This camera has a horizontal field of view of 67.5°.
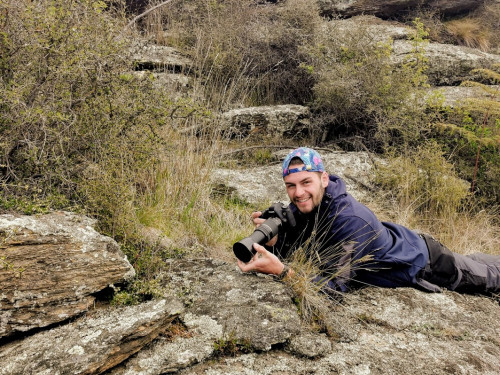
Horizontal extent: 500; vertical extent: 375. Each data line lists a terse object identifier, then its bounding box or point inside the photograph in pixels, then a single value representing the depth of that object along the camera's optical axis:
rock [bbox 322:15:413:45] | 6.93
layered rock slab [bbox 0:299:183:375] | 1.63
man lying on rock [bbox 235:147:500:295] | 2.67
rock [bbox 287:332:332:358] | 2.10
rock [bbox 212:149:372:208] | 4.74
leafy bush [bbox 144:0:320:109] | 7.09
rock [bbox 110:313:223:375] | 1.82
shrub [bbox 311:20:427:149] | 5.90
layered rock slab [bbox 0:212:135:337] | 1.79
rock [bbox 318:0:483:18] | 9.62
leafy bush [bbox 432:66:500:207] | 5.34
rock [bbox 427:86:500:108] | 6.53
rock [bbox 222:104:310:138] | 6.13
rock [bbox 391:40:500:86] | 7.54
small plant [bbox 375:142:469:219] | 5.03
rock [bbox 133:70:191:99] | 5.08
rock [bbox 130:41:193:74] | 6.16
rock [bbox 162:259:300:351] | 2.13
